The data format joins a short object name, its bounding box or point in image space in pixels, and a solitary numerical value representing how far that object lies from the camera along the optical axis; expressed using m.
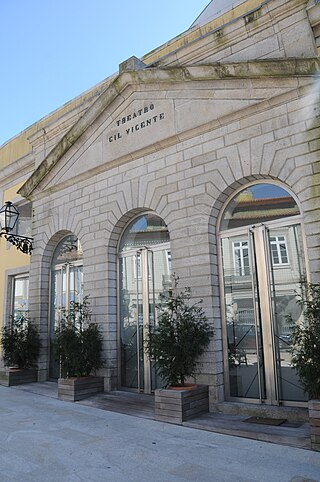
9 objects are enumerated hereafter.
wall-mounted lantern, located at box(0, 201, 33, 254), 10.12
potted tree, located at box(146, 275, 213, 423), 5.89
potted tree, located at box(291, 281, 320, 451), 4.48
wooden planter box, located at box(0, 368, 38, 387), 9.48
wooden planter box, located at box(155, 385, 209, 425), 5.78
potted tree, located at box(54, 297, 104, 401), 7.63
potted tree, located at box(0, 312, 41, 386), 9.59
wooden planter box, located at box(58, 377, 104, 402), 7.52
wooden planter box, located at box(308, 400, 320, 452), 4.43
